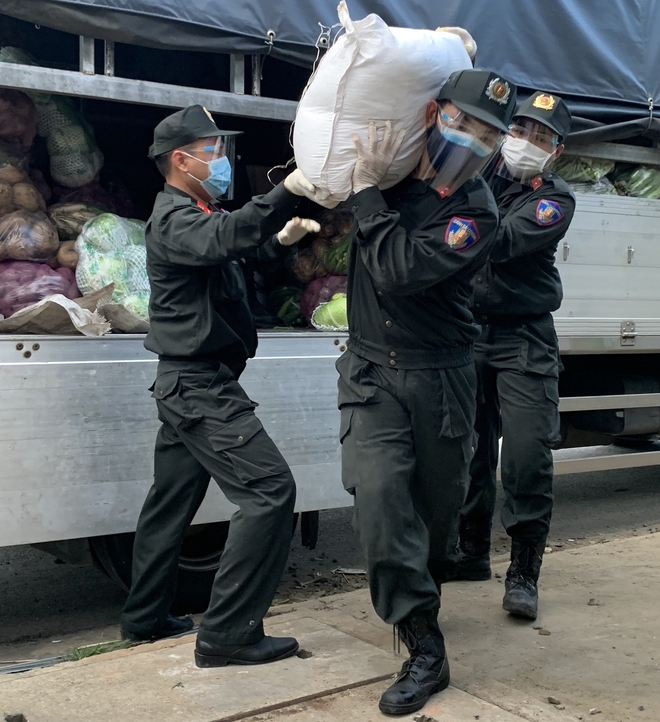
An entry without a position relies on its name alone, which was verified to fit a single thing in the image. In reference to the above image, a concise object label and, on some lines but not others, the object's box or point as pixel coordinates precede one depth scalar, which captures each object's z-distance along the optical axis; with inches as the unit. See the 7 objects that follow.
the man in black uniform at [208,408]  121.5
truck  137.8
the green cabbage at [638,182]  217.2
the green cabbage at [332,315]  169.2
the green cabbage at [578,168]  205.9
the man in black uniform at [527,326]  147.1
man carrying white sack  105.4
